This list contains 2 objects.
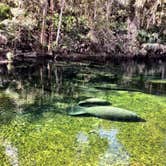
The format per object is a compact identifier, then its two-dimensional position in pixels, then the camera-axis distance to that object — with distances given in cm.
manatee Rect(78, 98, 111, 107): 645
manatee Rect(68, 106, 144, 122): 573
